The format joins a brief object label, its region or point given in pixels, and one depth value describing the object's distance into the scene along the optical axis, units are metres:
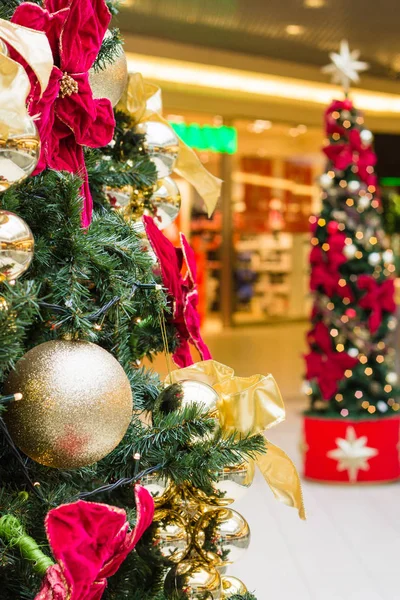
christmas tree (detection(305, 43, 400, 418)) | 4.38
